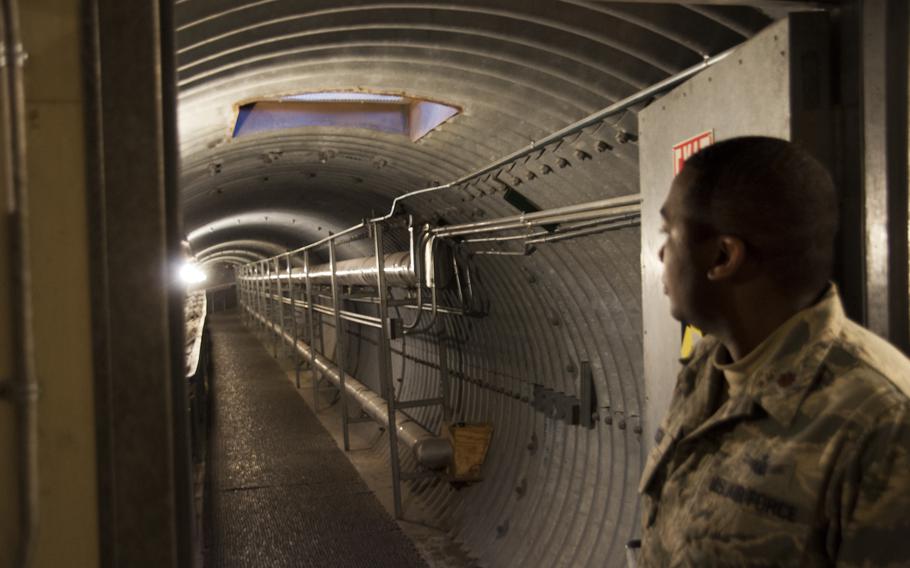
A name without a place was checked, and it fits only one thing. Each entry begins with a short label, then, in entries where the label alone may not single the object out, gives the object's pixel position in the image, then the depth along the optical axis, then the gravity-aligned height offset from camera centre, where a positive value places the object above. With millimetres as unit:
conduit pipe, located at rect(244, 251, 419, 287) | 8239 +21
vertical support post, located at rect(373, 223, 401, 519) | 7742 -943
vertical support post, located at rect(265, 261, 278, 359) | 21172 -1289
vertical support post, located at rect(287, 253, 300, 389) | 15220 -796
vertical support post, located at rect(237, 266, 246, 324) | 38769 -587
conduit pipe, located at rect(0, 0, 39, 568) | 1351 -53
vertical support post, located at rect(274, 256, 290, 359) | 19094 -622
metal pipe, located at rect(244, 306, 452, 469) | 7398 -1633
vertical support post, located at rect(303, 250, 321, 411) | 12750 -826
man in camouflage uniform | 1490 -288
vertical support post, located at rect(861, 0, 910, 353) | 2408 +310
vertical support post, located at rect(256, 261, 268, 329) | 26025 -686
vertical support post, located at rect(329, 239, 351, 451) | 9906 -892
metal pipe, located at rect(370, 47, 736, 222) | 2943 +756
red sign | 2664 +419
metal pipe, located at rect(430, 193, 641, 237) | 4043 +334
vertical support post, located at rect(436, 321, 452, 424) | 8312 -1187
